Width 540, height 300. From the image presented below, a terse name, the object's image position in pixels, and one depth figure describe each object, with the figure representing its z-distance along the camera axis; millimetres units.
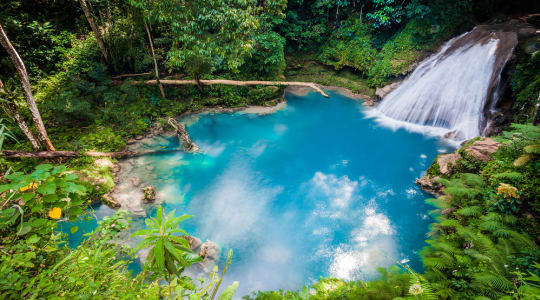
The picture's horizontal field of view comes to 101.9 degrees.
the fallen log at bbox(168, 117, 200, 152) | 9180
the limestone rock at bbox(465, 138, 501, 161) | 6184
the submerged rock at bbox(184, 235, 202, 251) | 5728
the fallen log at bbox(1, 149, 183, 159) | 6289
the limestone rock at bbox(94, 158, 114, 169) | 7445
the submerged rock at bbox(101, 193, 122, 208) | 6520
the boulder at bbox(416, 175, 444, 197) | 7174
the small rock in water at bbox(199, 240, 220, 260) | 5642
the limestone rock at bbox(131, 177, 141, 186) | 7355
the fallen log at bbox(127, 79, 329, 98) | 11391
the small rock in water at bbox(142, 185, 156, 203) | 6879
